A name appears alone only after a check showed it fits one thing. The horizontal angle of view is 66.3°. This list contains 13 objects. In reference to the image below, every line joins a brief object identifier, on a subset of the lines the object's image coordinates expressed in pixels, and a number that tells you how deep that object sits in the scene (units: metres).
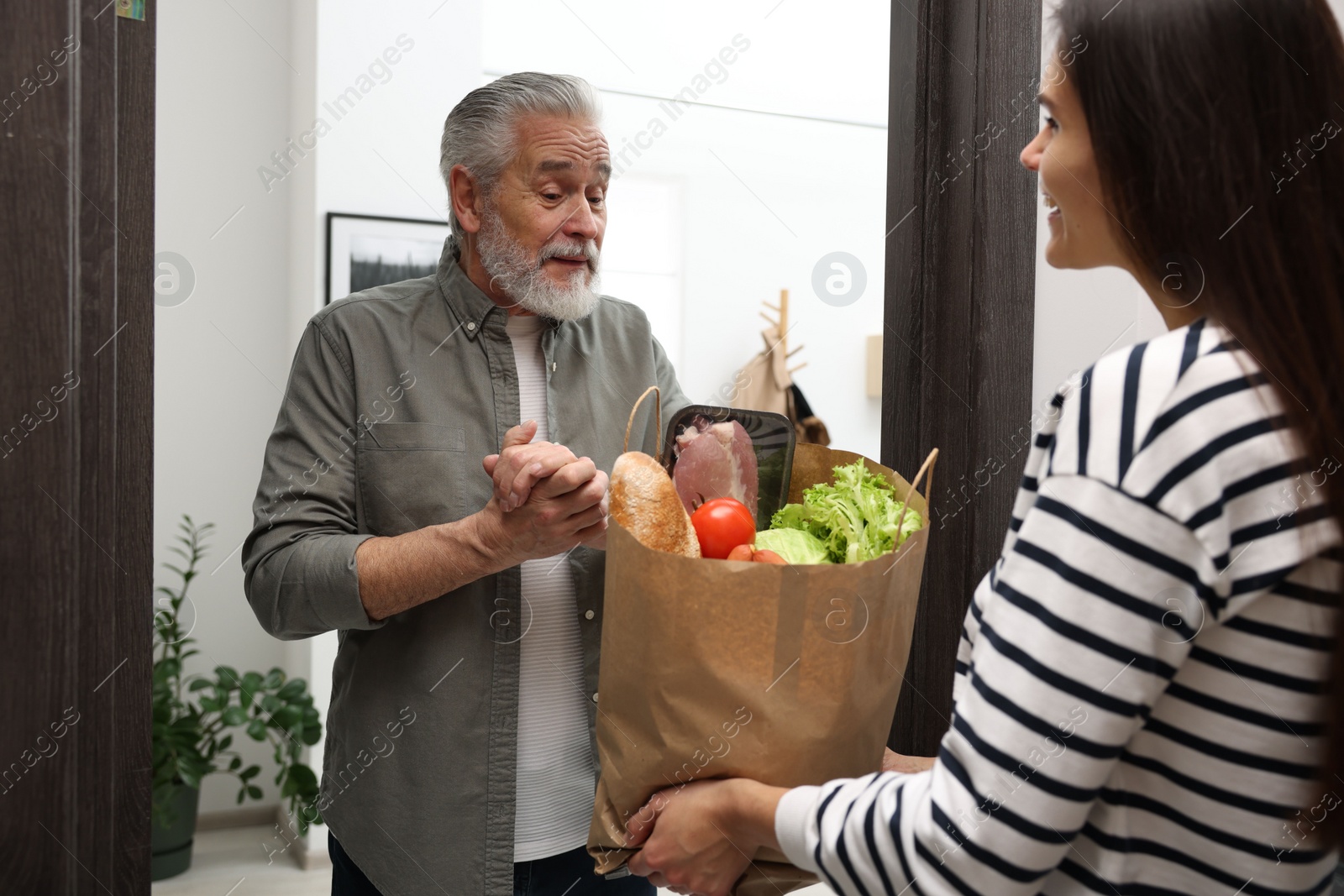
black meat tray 1.07
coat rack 4.24
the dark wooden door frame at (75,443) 0.81
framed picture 2.86
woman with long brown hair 0.55
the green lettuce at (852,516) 0.90
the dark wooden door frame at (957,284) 1.21
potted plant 2.69
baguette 0.85
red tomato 0.92
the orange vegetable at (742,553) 0.86
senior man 1.15
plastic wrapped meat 1.04
